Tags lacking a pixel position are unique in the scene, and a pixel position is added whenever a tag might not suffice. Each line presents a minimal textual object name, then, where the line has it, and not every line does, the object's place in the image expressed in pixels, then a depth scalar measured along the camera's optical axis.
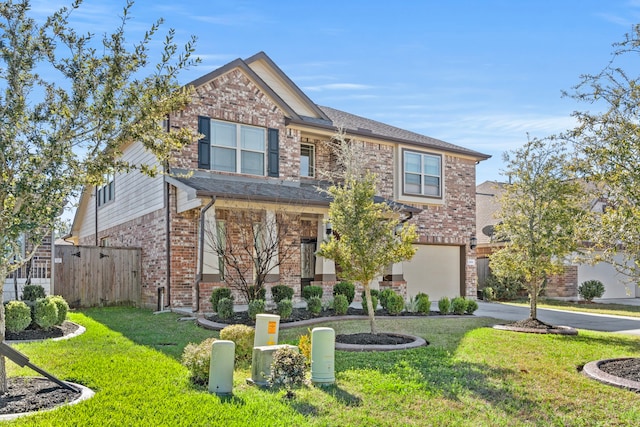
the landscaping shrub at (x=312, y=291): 14.97
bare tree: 13.45
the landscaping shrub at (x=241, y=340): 8.20
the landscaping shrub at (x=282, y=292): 14.30
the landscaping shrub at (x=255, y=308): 12.21
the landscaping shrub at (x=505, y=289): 23.86
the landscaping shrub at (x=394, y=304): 14.27
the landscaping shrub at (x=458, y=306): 15.44
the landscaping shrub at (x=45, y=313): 10.41
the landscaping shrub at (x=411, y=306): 14.97
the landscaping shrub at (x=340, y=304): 13.73
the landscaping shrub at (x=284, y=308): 12.42
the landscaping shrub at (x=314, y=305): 13.34
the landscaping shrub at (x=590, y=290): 23.82
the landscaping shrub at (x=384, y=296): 14.55
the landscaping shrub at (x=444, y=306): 15.22
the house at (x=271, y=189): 15.59
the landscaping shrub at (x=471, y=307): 15.74
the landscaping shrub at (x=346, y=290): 15.65
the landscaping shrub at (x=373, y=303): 14.15
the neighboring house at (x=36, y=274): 14.13
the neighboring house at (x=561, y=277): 24.75
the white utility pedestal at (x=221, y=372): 6.30
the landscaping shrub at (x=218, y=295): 13.19
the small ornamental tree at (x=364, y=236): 10.22
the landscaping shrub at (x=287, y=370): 6.55
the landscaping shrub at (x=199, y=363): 6.69
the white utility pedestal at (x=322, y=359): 6.91
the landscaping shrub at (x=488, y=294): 23.08
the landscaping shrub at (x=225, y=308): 12.27
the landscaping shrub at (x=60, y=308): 10.93
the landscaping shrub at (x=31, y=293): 13.97
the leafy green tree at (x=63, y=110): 6.06
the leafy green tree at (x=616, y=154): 7.81
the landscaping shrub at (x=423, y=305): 14.88
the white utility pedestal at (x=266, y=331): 7.76
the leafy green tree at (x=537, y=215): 12.20
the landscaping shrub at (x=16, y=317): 10.05
